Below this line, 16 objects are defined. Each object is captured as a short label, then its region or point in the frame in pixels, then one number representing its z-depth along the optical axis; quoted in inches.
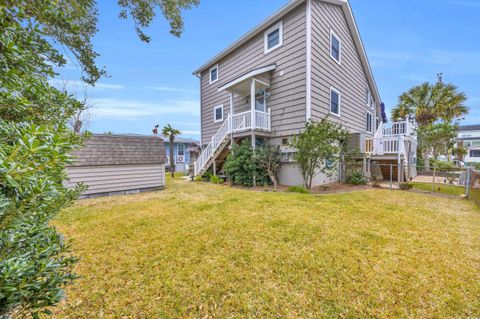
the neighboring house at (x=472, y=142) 1322.6
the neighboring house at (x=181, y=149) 1066.6
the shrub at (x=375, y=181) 349.8
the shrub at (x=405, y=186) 316.2
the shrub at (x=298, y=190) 298.0
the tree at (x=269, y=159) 352.2
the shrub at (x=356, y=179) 370.6
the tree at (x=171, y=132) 589.2
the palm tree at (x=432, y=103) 595.8
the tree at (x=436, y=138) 602.2
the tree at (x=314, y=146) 297.7
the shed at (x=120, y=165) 284.8
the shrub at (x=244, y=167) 354.0
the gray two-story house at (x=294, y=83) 342.3
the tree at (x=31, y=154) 40.2
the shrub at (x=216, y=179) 400.6
